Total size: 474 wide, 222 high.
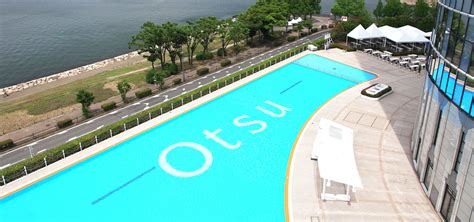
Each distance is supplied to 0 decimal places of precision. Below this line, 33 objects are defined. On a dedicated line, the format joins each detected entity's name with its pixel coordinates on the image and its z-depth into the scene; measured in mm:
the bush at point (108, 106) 42028
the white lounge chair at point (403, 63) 52284
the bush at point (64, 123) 38000
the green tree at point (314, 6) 87062
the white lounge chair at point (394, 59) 53794
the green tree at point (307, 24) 73275
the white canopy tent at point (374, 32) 60150
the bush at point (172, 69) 56681
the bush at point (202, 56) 63625
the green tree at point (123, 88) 43606
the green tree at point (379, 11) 84438
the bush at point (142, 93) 45812
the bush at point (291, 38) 71812
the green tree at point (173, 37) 54128
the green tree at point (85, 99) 40156
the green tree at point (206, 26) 58406
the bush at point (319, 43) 62150
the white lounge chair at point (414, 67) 51000
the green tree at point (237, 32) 61969
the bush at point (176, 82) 50512
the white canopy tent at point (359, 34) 59869
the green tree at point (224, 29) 61250
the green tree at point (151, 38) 53531
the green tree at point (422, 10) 74188
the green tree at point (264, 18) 67625
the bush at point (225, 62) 58094
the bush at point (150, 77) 53531
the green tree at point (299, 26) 71812
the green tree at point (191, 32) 55975
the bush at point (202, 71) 54344
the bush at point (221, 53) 65562
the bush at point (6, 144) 34031
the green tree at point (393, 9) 81062
